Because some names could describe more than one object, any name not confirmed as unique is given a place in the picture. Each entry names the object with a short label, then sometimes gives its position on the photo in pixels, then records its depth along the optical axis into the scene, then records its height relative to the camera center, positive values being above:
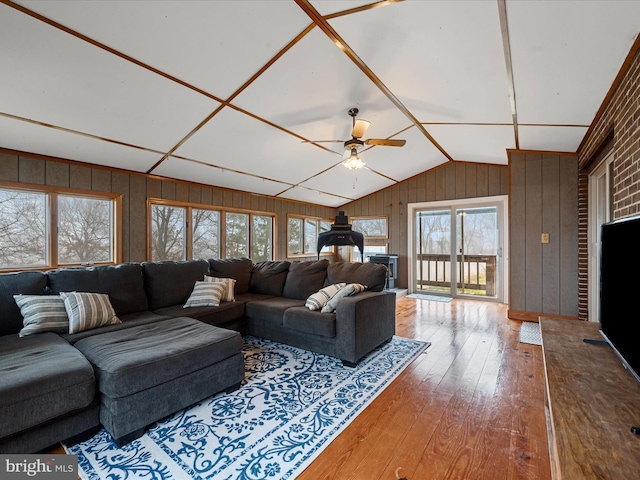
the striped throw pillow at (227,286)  3.58 -0.58
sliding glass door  5.91 -0.25
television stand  0.85 -0.64
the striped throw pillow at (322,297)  3.14 -0.63
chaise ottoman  1.77 -0.86
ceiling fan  3.29 +1.11
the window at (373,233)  7.39 +0.14
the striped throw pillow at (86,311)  2.43 -0.60
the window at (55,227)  3.39 +0.15
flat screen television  1.23 -0.24
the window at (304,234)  7.11 +0.12
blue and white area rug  1.60 -1.23
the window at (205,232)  4.73 +0.12
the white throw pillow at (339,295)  3.03 -0.59
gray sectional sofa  1.64 -0.76
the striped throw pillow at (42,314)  2.32 -0.59
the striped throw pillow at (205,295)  3.32 -0.64
